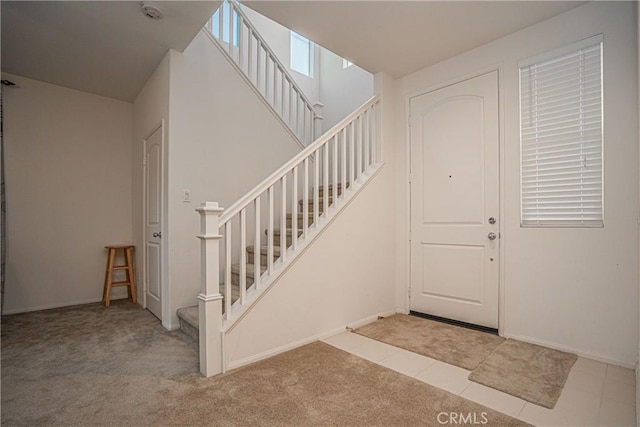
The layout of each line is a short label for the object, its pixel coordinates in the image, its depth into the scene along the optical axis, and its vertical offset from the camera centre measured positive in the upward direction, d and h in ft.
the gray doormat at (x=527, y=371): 5.77 -3.29
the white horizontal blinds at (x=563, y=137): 7.26 +1.87
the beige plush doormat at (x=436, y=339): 7.32 -3.34
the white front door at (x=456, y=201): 8.95 +0.39
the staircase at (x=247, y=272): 8.45 -1.72
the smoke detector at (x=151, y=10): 7.54 +5.09
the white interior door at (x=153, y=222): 10.28 -0.21
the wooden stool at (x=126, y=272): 12.16 -2.29
